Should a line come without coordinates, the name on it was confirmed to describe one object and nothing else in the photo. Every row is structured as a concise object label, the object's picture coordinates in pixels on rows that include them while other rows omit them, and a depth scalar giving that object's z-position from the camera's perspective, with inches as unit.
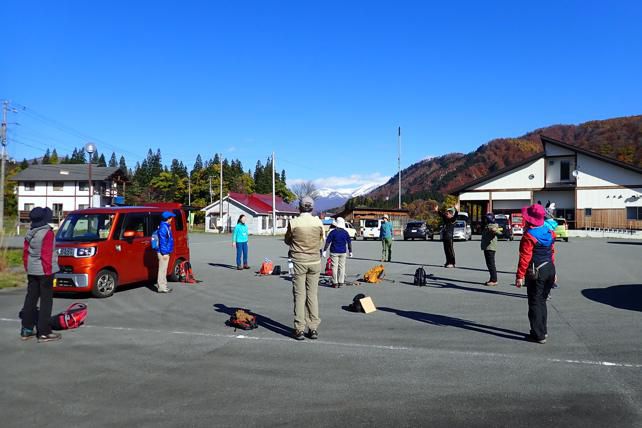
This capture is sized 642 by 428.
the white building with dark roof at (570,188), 1843.0
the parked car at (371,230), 1716.3
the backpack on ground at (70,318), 305.0
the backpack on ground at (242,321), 308.3
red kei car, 410.0
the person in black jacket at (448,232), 656.4
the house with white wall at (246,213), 2532.0
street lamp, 1254.3
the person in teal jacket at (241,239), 635.5
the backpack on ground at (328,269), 550.0
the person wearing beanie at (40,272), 274.4
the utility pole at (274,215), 2220.2
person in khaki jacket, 275.9
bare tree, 4746.1
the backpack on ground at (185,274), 526.0
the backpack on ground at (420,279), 507.2
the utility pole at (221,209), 2425.8
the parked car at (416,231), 1657.2
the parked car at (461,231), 1585.9
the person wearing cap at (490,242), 504.1
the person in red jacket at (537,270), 271.3
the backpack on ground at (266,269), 599.5
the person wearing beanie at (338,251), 492.4
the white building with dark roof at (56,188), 2564.0
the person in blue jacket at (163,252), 451.8
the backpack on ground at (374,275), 529.0
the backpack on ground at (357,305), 362.3
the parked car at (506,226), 1583.7
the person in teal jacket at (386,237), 776.3
